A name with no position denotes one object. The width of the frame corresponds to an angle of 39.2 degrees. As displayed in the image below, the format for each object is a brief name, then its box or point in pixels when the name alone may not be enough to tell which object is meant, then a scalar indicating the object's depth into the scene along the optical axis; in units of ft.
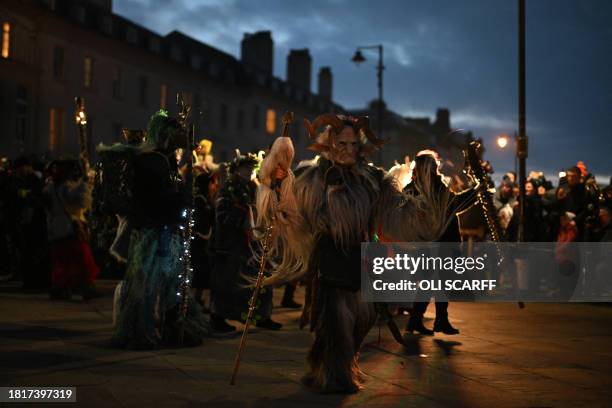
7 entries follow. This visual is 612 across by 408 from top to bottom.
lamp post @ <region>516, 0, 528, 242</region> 55.11
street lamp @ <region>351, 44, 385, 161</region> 119.03
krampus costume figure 21.88
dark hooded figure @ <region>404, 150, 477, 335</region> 23.61
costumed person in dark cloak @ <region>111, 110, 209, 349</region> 27.25
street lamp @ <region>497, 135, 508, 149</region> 88.58
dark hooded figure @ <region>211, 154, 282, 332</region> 33.65
